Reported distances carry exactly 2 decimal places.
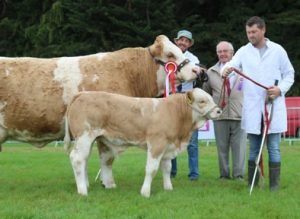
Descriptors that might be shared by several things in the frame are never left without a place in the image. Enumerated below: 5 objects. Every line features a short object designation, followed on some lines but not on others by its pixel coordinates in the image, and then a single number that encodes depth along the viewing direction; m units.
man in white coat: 11.23
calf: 10.65
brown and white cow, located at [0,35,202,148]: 11.39
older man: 13.84
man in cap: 13.73
